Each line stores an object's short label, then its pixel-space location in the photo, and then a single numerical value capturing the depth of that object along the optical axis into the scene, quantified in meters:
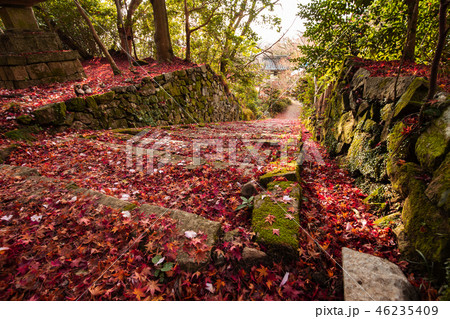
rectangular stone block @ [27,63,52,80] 6.68
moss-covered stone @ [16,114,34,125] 4.80
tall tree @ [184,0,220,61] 9.79
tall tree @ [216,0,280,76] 10.79
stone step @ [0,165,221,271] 1.89
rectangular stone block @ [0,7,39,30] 6.63
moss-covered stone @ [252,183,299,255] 1.98
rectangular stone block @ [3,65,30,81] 6.31
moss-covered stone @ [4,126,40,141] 4.44
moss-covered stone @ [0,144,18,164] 3.79
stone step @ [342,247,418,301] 1.53
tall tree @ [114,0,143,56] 9.37
